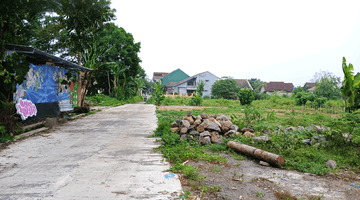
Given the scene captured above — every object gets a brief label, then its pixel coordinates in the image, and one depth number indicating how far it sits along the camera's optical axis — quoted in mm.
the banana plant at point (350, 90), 7907
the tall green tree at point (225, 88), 40562
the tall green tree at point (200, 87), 41219
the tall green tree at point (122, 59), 27128
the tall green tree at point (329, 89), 29156
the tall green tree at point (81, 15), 5923
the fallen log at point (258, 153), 4547
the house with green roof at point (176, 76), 63219
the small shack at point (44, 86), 7133
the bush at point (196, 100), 23469
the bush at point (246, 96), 23078
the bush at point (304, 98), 21688
